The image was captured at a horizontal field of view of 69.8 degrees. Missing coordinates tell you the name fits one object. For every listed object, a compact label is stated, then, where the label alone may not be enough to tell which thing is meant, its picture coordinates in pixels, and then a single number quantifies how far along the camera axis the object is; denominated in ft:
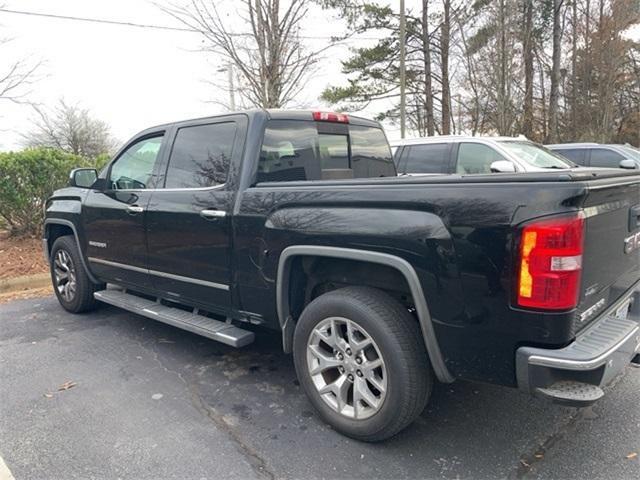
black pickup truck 6.61
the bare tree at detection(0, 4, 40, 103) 38.29
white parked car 22.66
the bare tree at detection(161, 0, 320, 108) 26.68
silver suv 33.17
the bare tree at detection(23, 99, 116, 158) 119.24
